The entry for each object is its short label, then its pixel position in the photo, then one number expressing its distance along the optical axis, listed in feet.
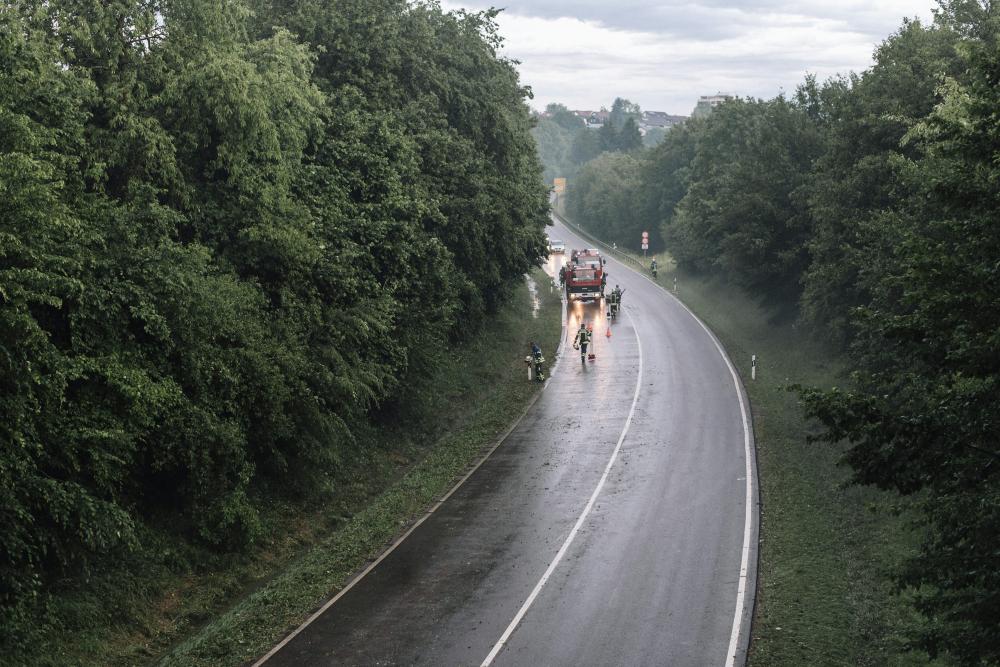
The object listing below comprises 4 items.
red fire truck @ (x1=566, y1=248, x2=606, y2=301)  197.88
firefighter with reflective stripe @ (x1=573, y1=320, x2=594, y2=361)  140.67
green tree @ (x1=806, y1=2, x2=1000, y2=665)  35.91
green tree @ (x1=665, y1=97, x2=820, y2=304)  151.23
